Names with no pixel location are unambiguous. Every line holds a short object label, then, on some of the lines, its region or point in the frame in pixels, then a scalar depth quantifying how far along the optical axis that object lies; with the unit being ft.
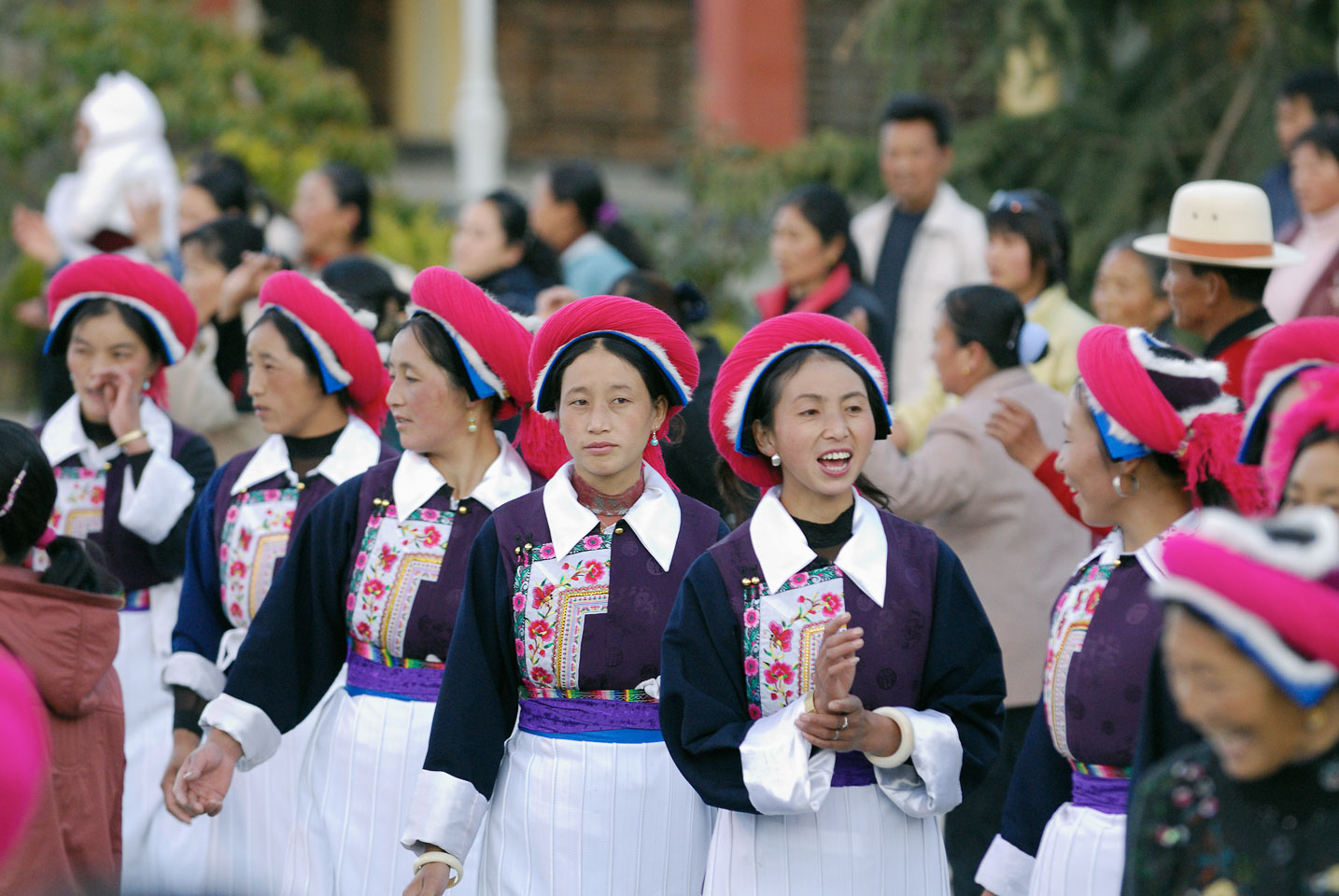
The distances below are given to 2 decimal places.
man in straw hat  30.66
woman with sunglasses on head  37.68
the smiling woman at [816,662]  19.85
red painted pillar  96.02
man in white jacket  46.01
